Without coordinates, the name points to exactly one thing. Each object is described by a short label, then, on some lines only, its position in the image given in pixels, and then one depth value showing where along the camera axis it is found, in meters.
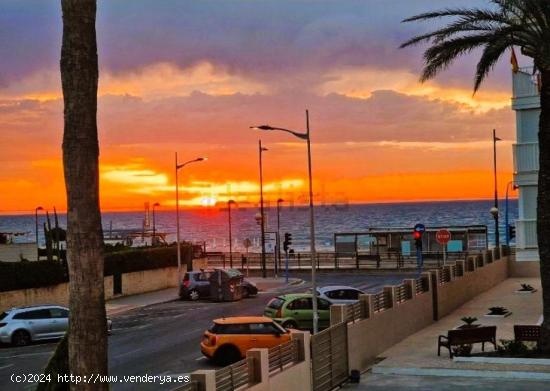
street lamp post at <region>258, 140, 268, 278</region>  55.91
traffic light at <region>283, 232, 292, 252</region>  53.36
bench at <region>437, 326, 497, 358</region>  21.89
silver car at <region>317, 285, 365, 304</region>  31.03
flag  31.99
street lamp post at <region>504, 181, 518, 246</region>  53.62
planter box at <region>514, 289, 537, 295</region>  37.38
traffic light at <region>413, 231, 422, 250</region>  39.71
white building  34.78
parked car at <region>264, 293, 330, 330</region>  27.80
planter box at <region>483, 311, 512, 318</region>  30.12
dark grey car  42.78
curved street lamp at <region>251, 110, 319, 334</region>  24.84
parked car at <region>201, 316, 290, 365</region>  21.97
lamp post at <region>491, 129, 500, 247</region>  52.78
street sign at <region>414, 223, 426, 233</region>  39.78
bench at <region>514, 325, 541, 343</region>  21.75
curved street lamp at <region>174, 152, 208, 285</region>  46.72
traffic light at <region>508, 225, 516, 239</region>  55.39
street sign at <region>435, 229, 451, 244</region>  37.91
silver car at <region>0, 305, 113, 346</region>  28.30
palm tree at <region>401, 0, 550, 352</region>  21.14
